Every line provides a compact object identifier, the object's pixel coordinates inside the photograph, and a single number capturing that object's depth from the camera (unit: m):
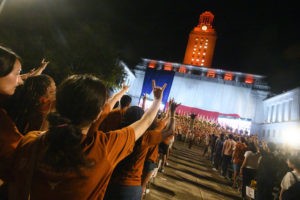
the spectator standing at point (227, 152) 9.39
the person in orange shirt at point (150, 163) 3.80
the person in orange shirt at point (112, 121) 2.98
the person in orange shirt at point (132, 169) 2.08
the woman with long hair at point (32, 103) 1.86
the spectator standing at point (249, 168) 6.58
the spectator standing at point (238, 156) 8.09
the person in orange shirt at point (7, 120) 1.11
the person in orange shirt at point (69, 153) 1.01
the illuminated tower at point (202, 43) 53.72
